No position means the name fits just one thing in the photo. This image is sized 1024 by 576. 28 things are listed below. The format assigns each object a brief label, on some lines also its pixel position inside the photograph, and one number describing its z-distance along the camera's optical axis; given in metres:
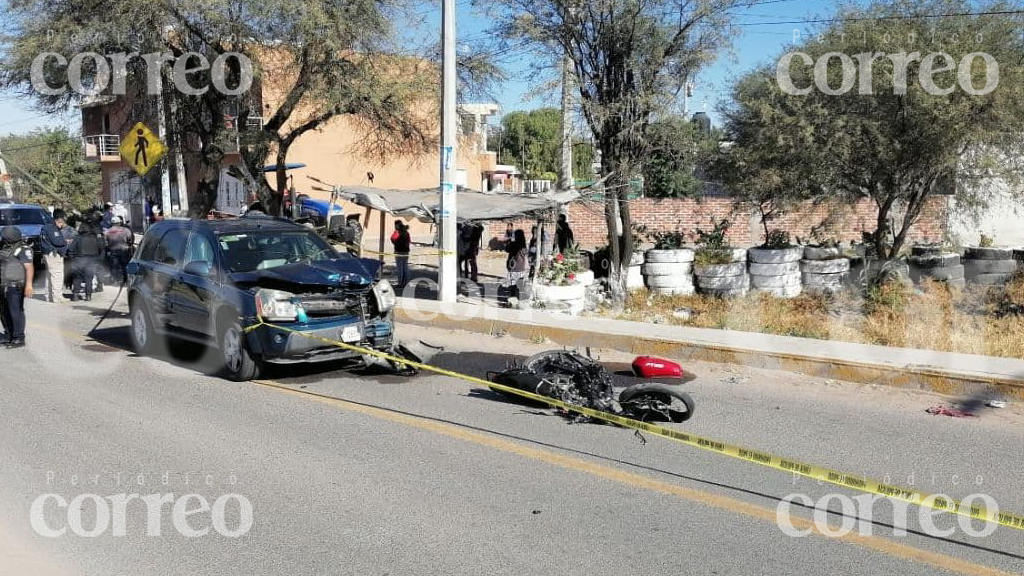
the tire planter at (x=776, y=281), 17.28
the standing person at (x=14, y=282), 11.12
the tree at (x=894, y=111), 14.58
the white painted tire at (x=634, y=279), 17.39
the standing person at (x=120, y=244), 19.12
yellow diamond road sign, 16.14
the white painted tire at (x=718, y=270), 17.12
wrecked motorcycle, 7.50
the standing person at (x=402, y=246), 18.55
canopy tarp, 15.68
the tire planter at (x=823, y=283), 17.45
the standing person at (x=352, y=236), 14.14
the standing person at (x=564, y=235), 18.58
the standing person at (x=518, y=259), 17.60
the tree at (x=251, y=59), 18.03
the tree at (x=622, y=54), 15.48
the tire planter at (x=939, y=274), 17.39
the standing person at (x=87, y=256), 17.12
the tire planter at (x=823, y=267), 17.52
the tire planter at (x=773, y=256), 17.28
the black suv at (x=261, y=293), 9.01
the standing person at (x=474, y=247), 19.53
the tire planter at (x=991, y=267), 17.64
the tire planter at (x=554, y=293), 15.01
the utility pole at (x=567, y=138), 15.86
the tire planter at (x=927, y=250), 18.52
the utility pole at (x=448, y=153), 14.16
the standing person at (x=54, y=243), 17.64
